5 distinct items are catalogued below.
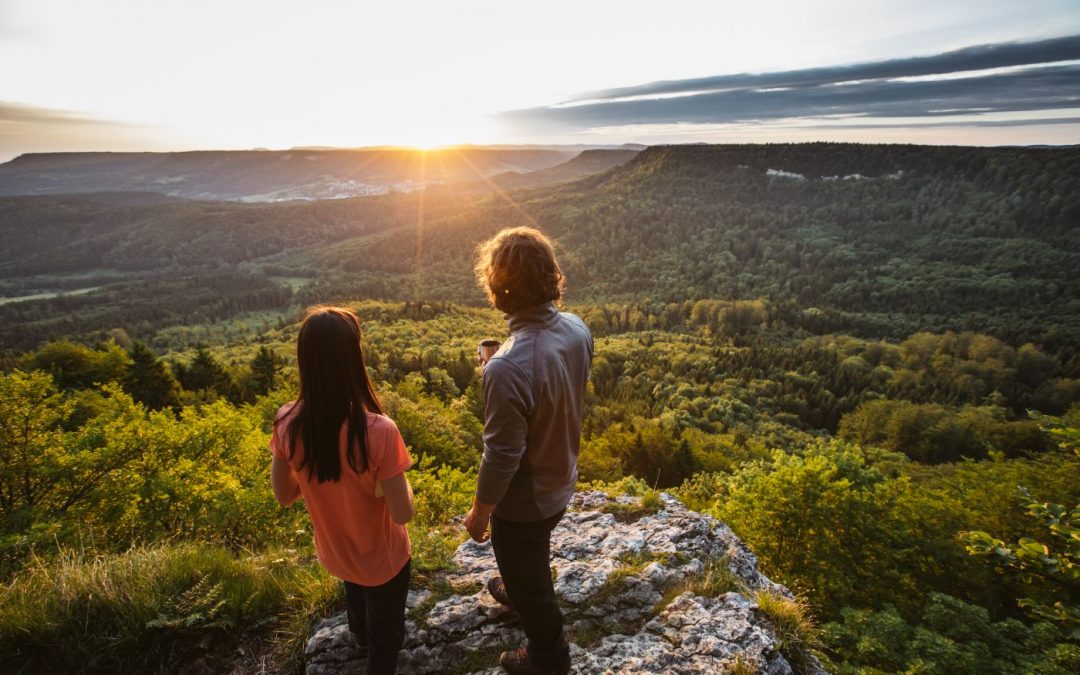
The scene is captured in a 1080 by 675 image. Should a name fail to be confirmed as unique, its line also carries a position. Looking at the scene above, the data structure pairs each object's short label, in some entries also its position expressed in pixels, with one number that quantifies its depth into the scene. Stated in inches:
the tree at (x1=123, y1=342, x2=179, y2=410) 990.4
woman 97.1
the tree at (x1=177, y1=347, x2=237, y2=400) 1192.2
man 97.9
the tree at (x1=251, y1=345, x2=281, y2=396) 1242.0
